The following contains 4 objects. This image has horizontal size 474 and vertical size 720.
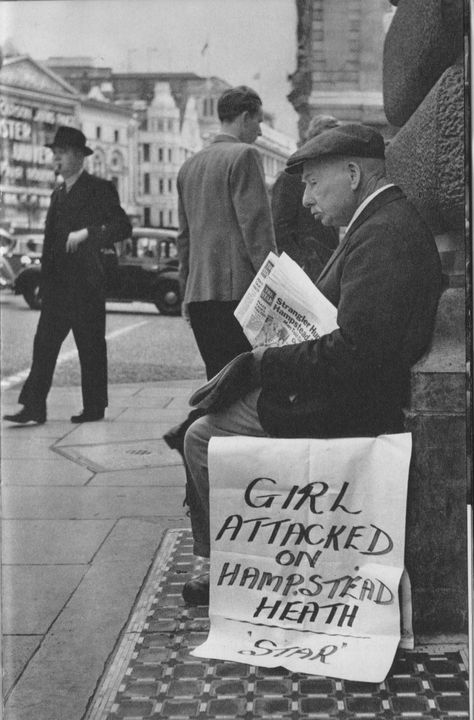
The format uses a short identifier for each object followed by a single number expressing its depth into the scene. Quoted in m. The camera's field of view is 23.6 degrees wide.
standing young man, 4.06
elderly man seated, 3.26
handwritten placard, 3.34
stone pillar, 3.34
